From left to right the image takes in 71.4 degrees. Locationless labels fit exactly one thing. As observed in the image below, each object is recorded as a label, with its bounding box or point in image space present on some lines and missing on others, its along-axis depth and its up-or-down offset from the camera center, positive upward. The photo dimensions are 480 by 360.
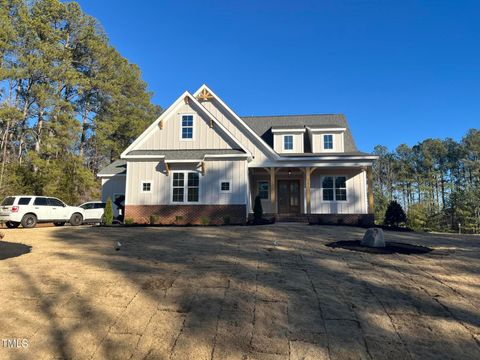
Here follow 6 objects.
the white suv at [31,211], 15.21 -0.05
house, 17.98 +2.37
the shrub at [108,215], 16.84 -0.24
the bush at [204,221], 17.00 -0.51
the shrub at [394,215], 17.64 -0.16
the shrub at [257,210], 17.38 +0.06
